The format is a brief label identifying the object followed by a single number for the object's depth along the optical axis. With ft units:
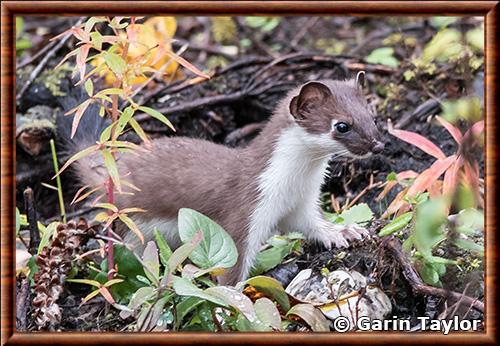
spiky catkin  18.80
